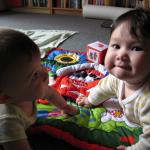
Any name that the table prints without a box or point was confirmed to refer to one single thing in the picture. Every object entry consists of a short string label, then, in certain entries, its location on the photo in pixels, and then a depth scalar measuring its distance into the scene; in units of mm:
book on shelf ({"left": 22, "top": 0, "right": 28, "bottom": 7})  2605
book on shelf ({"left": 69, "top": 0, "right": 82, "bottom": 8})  2474
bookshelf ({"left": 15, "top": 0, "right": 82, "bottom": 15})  2484
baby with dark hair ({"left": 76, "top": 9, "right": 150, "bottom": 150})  735
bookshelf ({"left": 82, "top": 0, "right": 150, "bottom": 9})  2289
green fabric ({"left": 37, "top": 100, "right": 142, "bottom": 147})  904
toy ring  1428
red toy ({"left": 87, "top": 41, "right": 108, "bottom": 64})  1395
